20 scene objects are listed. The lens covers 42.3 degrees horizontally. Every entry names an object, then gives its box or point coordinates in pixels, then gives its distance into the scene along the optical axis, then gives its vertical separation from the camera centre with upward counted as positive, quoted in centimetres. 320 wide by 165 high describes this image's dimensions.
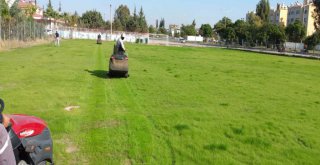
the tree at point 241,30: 10175 +126
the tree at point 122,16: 13092 +542
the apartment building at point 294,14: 12912 +780
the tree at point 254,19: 10835 +436
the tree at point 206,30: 14612 +152
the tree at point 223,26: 11213 +246
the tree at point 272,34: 8681 +40
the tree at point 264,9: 11950 +766
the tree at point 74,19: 11896 +363
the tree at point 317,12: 6558 +395
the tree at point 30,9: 6653 +348
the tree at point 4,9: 3746 +190
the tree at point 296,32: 9381 +102
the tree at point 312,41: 7372 -76
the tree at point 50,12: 10344 +471
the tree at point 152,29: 16202 +159
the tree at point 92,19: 12469 +379
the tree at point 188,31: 16600 +120
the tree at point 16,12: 4492 +205
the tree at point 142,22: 13212 +344
